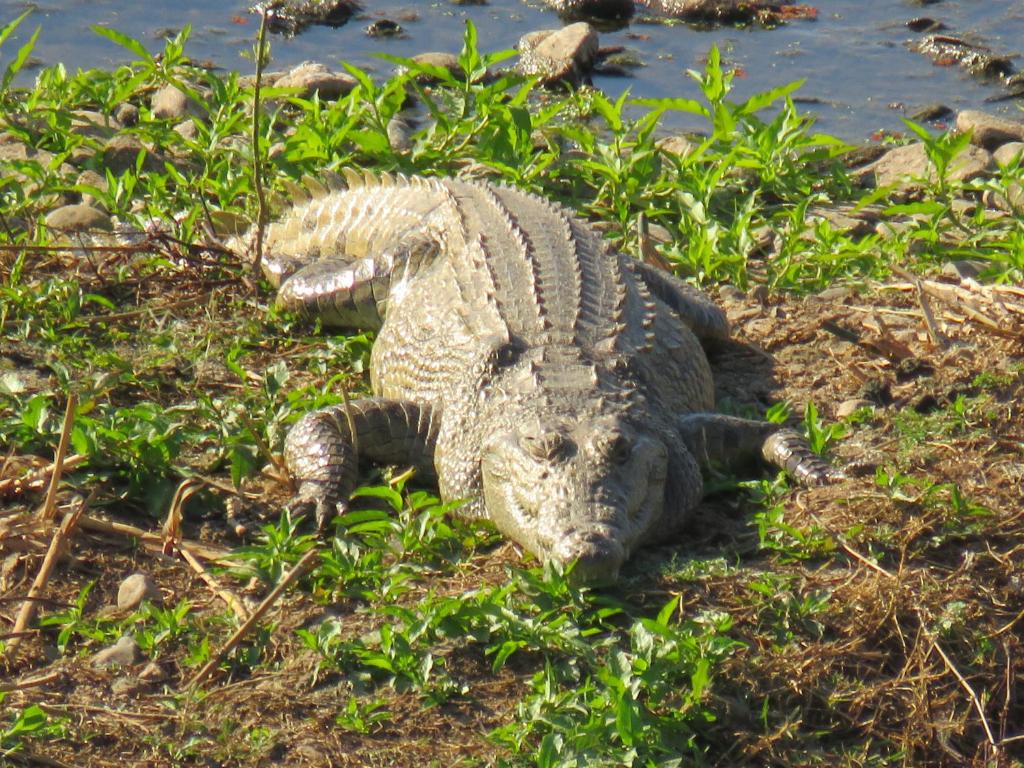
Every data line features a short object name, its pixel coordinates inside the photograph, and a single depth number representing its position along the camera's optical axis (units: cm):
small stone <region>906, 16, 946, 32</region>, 2342
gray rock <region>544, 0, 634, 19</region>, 2358
